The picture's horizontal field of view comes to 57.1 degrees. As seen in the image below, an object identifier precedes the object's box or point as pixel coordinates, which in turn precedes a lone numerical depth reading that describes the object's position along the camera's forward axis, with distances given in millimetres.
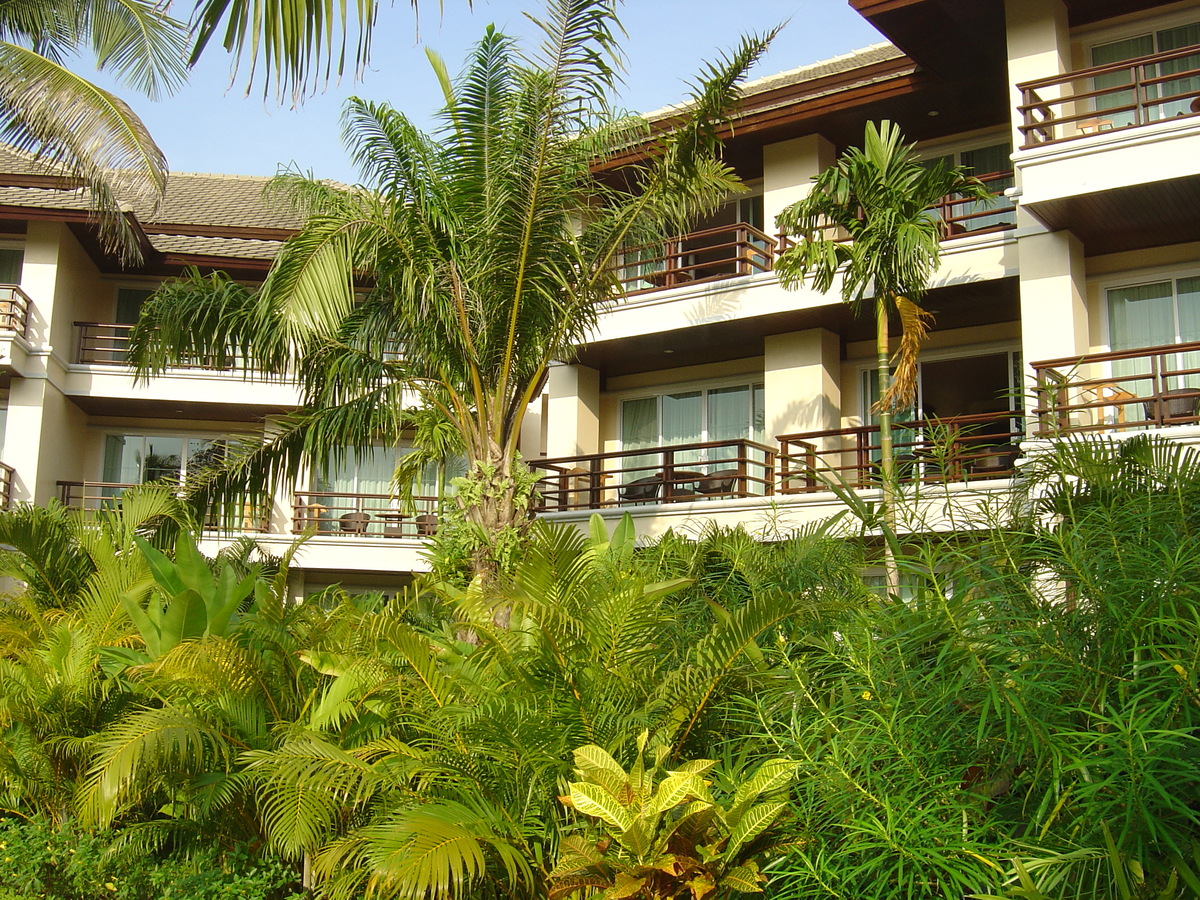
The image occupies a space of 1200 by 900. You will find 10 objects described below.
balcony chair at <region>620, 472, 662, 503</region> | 18191
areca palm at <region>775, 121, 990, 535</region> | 12633
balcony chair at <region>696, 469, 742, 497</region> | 17844
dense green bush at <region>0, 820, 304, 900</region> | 6812
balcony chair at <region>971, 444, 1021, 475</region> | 15338
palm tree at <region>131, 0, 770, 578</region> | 11484
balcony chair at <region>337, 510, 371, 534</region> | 22656
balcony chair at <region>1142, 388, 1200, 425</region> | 13000
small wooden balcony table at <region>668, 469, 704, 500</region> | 16844
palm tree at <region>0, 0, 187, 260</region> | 8812
